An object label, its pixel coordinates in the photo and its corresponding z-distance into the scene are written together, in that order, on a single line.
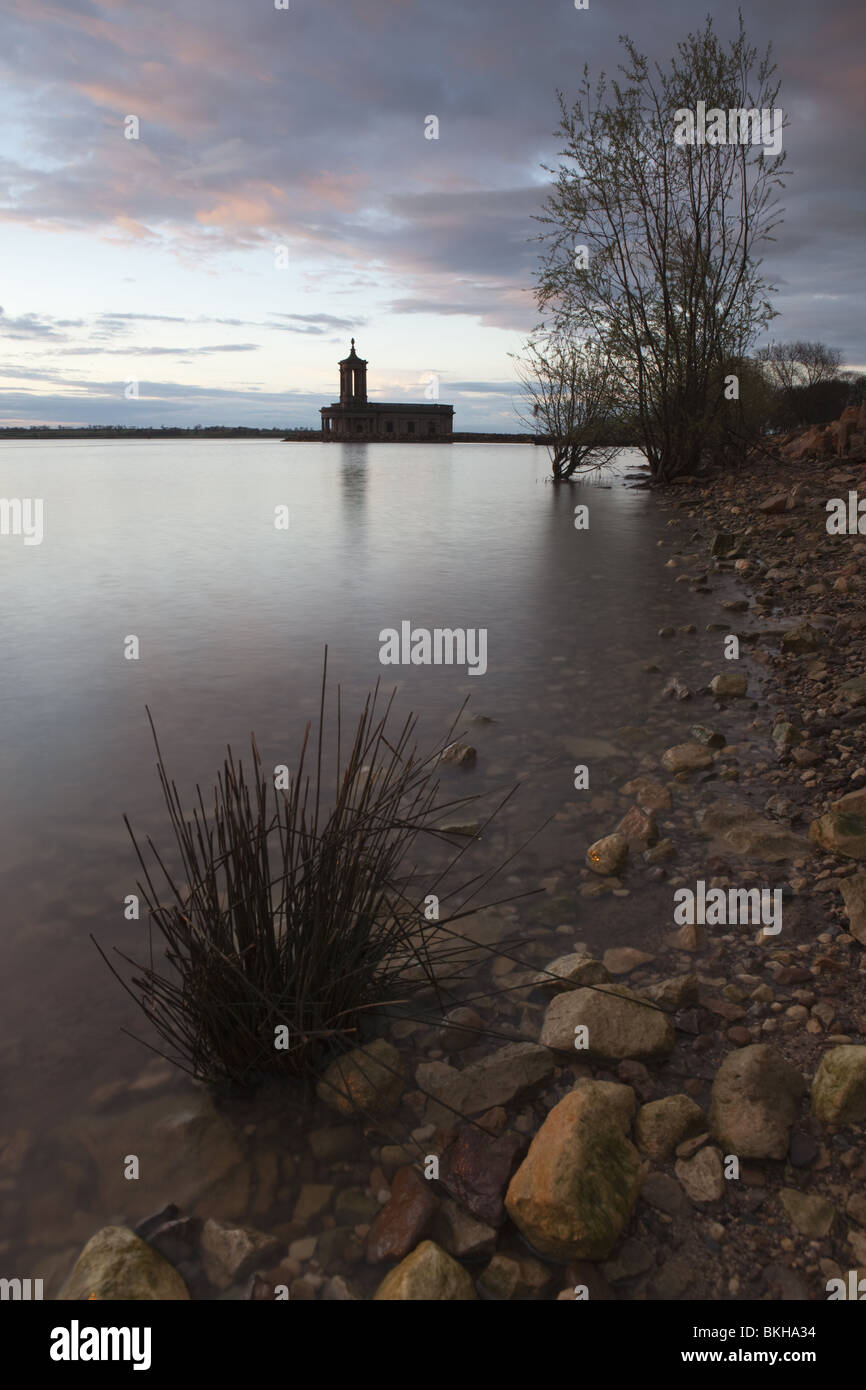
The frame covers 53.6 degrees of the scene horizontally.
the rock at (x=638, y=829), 4.16
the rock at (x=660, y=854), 3.99
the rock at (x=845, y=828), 3.74
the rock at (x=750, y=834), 3.92
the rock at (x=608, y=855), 3.91
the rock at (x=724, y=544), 12.82
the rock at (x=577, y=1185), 2.10
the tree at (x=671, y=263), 17.89
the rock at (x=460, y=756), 5.21
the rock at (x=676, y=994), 2.95
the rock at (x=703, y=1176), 2.25
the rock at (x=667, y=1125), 2.39
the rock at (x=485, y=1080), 2.57
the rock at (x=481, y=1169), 2.24
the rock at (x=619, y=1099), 2.42
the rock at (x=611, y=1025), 2.73
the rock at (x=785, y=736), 5.08
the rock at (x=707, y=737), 5.23
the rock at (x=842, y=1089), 2.36
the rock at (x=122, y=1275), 2.02
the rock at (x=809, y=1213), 2.12
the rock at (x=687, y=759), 4.95
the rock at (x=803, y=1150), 2.30
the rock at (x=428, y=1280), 1.99
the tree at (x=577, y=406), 23.66
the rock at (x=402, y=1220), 2.16
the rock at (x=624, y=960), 3.24
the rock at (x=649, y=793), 4.55
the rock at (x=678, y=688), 6.33
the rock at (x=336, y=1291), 2.06
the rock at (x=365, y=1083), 2.58
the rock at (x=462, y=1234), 2.14
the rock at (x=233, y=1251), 2.12
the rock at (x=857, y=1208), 2.12
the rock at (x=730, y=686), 6.23
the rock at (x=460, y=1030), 2.86
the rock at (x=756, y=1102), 2.33
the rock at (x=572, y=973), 3.05
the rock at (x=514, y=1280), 2.05
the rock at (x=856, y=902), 3.19
